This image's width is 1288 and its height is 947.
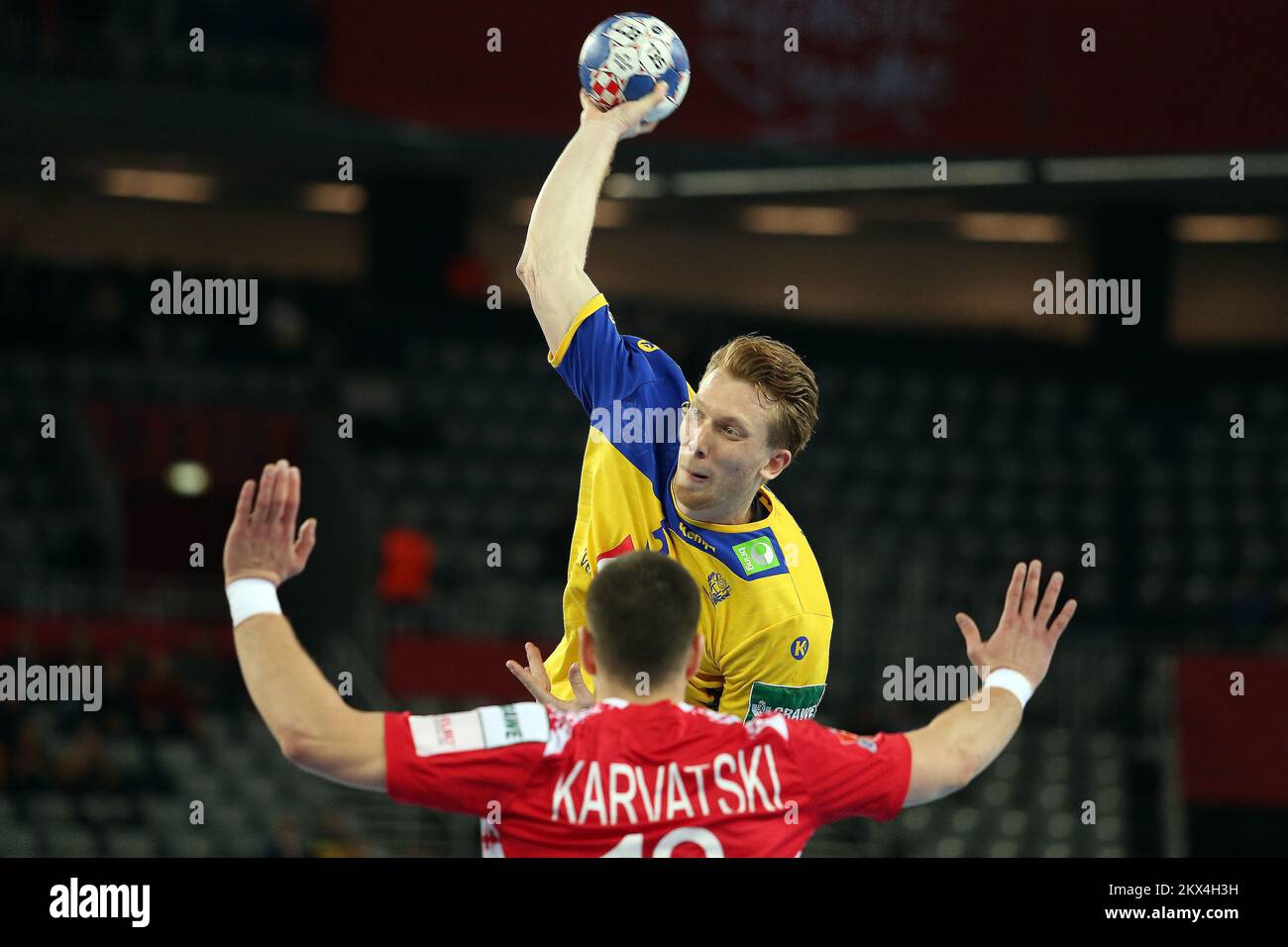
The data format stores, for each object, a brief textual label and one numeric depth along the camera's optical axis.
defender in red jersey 4.63
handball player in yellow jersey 6.71
